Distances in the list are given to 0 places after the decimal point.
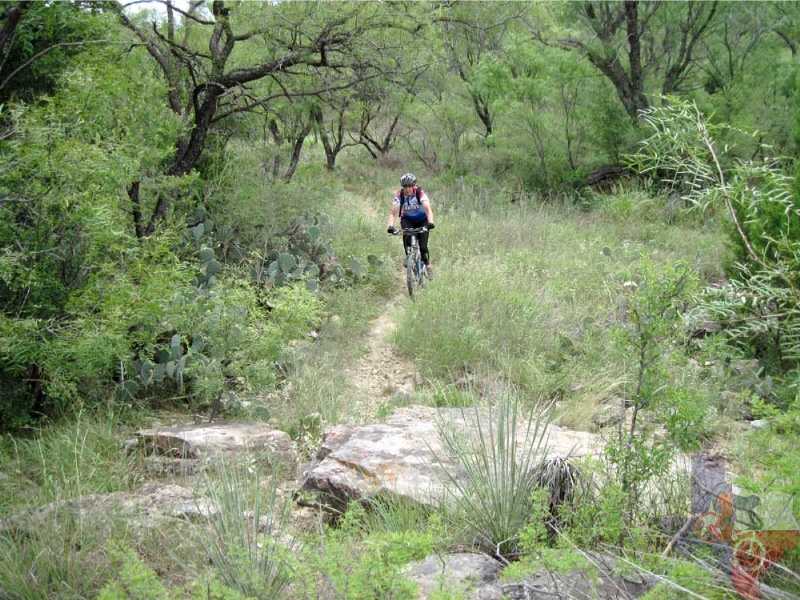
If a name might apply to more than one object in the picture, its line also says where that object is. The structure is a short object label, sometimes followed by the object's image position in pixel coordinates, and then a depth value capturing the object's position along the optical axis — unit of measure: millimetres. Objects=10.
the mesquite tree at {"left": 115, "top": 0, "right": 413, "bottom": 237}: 8633
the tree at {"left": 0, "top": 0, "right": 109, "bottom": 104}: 5750
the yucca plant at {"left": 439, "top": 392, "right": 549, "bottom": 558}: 3375
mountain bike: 9469
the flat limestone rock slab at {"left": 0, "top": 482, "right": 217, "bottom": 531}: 3520
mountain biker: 9570
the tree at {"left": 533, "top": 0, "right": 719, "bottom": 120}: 14641
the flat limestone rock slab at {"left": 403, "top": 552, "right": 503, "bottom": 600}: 2781
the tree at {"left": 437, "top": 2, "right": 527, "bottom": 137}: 10320
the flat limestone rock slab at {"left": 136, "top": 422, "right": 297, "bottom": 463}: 4957
